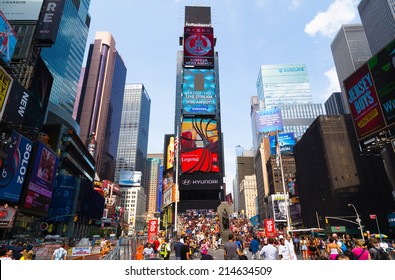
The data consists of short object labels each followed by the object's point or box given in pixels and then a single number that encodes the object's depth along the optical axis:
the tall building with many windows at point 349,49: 176.25
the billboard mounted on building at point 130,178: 184.88
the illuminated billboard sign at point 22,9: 46.12
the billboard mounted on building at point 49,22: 40.16
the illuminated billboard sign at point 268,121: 118.18
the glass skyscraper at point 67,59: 100.62
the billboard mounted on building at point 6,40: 30.94
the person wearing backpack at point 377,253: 7.98
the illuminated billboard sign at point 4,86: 25.19
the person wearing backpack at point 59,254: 12.16
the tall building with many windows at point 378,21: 125.06
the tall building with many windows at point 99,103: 176.25
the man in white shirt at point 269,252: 9.88
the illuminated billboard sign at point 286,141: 120.00
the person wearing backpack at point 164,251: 14.02
